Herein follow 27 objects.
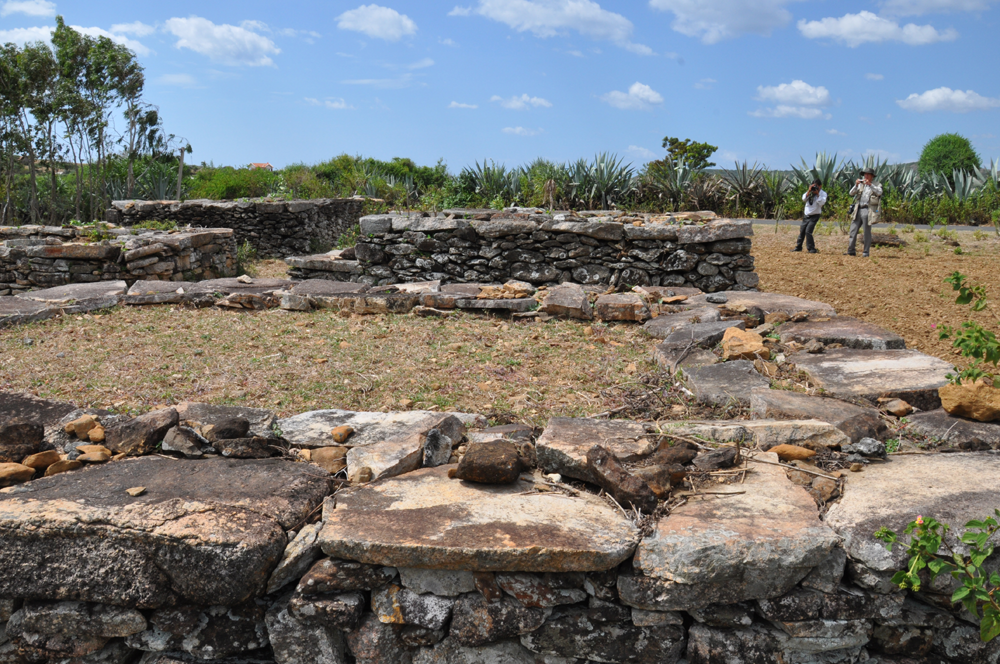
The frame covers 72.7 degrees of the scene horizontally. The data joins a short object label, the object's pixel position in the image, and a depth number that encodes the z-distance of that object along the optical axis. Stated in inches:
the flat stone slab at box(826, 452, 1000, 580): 83.4
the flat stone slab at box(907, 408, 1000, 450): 112.0
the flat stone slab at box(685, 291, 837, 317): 215.6
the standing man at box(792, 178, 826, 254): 422.9
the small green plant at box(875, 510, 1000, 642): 72.9
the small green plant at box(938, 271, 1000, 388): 89.0
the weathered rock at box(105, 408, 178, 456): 112.0
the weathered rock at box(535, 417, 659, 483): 102.1
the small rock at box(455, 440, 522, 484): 97.7
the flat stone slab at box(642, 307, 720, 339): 211.9
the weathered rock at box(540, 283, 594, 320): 238.7
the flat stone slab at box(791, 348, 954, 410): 130.7
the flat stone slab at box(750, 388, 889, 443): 112.7
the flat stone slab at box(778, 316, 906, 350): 170.2
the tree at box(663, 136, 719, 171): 1174.3
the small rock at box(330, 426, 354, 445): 119.0
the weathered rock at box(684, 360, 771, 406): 141.8
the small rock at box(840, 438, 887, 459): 106.2
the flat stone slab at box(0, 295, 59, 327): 231.1
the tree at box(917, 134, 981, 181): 778.2
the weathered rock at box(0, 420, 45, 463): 105.0
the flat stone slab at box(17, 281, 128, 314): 256.1
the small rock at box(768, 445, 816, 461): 106.3
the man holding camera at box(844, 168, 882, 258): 402.0
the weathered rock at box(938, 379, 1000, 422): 116.1
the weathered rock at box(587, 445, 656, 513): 91.9
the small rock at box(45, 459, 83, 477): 104.1
